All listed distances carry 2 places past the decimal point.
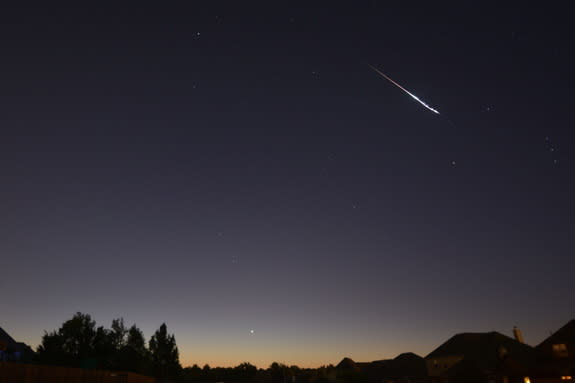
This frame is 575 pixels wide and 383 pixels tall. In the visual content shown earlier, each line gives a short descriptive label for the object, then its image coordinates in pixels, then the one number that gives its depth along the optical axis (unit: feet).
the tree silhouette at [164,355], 262.67
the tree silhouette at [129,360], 150.51
